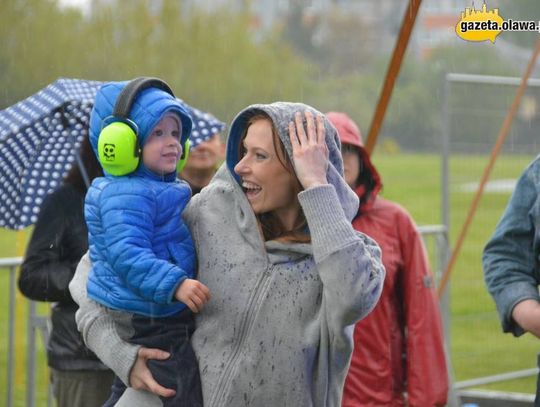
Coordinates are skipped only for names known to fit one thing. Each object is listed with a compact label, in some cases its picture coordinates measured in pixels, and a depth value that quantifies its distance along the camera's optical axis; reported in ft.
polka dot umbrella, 37.11
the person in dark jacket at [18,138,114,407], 35.65
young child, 23.12
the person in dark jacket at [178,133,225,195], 42.68
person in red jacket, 36.55
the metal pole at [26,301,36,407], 43.55
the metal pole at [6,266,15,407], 43.93
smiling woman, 22.75
